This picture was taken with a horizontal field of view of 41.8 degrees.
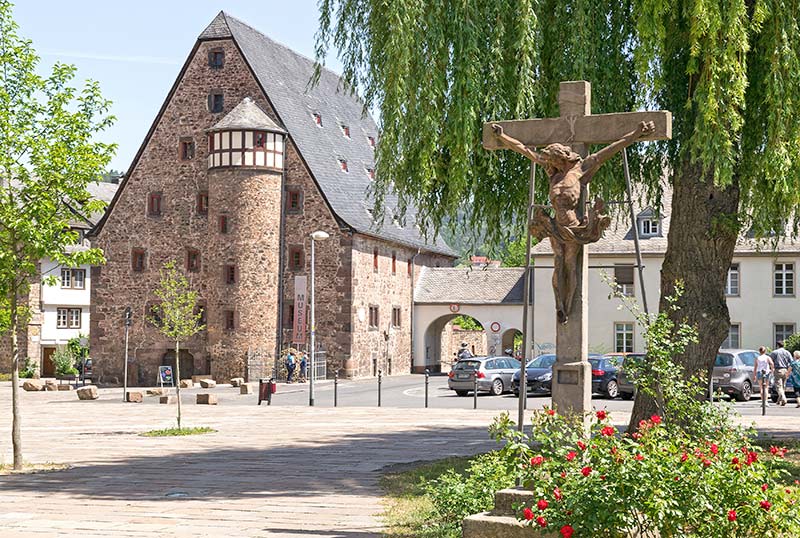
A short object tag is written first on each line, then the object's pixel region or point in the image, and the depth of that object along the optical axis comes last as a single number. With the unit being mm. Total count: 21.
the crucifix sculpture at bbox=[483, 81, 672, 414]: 8211
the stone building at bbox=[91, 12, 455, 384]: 45750
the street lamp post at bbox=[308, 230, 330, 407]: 30562
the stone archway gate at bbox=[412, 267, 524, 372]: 53750
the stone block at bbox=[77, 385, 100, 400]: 35031
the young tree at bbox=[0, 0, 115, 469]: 14641
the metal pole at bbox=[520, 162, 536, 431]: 8508
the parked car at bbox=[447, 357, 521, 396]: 35375
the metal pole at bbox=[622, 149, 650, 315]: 8820
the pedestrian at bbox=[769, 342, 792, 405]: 29688
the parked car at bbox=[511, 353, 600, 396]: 33875
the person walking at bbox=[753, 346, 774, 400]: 28625
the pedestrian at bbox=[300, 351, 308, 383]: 45709
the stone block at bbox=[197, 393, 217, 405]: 31906
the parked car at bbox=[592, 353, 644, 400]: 31953
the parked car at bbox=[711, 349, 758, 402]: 31594
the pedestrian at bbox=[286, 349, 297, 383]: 44719
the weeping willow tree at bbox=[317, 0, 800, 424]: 10797
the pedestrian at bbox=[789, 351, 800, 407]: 29281
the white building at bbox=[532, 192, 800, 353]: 44875
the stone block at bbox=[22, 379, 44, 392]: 40812
